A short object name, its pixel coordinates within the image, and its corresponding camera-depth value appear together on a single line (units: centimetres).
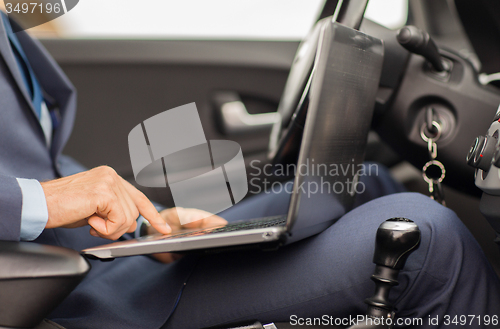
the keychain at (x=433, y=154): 70
